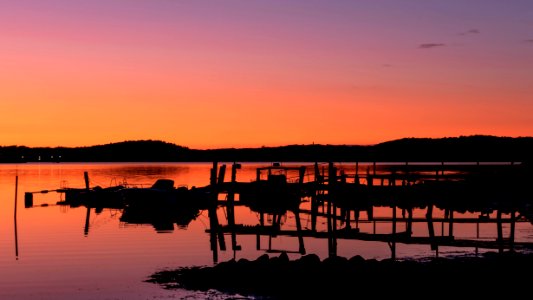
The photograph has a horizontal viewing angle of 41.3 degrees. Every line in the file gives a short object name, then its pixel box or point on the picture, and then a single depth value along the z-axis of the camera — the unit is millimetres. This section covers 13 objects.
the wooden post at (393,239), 28683
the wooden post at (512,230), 28797
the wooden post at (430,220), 35125
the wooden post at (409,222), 34344
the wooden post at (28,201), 76250
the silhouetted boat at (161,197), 63969
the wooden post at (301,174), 55412
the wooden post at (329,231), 29711
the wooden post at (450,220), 33938
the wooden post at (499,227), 32588
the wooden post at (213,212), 35097
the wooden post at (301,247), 36109
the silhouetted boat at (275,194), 53219
